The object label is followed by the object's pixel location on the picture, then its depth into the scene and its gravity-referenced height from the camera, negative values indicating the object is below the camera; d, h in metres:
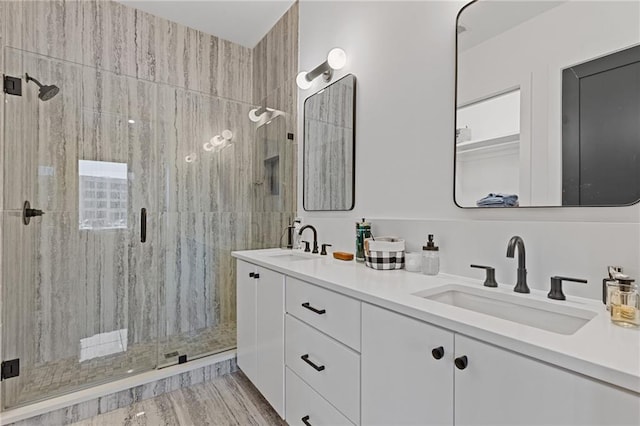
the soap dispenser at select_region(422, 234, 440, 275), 1.31 -0.19
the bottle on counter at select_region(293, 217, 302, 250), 2.28 -0.16
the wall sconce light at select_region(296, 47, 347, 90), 1.92 +0.93
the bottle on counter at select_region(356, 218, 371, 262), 1.65 -0.13
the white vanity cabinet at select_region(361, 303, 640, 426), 0.56 -0.38
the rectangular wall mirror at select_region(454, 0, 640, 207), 0.90 +0.37
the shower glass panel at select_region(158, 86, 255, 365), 2.32 -0.02
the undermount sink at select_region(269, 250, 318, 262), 2.01 -0.29
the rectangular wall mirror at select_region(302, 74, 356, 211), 1.88 +0.43
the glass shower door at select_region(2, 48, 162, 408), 1.80 -0.13
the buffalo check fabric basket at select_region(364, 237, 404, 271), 1.43 -0.19
